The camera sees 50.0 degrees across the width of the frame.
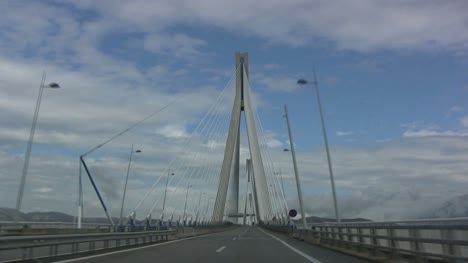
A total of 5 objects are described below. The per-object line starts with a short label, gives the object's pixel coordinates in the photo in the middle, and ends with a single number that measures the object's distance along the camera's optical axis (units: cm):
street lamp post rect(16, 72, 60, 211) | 2673
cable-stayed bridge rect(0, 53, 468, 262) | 1036
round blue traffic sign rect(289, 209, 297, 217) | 3997
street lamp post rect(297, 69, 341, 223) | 2523
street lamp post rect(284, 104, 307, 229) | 3250
